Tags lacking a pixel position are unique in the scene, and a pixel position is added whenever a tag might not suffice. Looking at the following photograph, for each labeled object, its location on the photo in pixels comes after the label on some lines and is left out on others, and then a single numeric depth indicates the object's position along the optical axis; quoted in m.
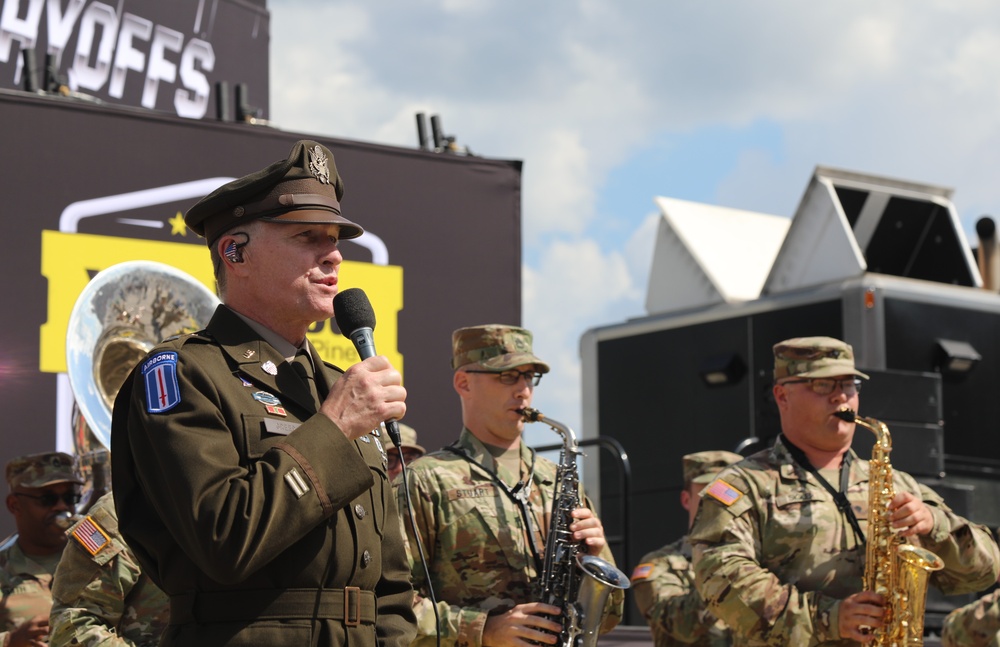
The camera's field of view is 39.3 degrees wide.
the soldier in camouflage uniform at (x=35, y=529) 6.61
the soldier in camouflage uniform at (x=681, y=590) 7.26
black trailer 8.70
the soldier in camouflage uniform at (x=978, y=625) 6.30
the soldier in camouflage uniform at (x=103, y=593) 5.28
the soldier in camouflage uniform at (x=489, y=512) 5.05
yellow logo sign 7.79
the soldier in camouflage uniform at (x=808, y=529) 5.23
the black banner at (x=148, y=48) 10.41
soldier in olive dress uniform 2.88
